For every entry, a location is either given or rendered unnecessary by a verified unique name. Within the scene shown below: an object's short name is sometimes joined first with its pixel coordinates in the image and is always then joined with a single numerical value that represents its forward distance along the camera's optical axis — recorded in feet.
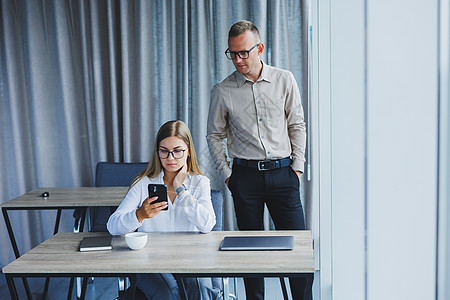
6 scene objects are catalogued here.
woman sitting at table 7.30
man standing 8.77
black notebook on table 6.69
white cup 6.57
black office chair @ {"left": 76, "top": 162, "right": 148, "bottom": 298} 12.28
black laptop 6.48
